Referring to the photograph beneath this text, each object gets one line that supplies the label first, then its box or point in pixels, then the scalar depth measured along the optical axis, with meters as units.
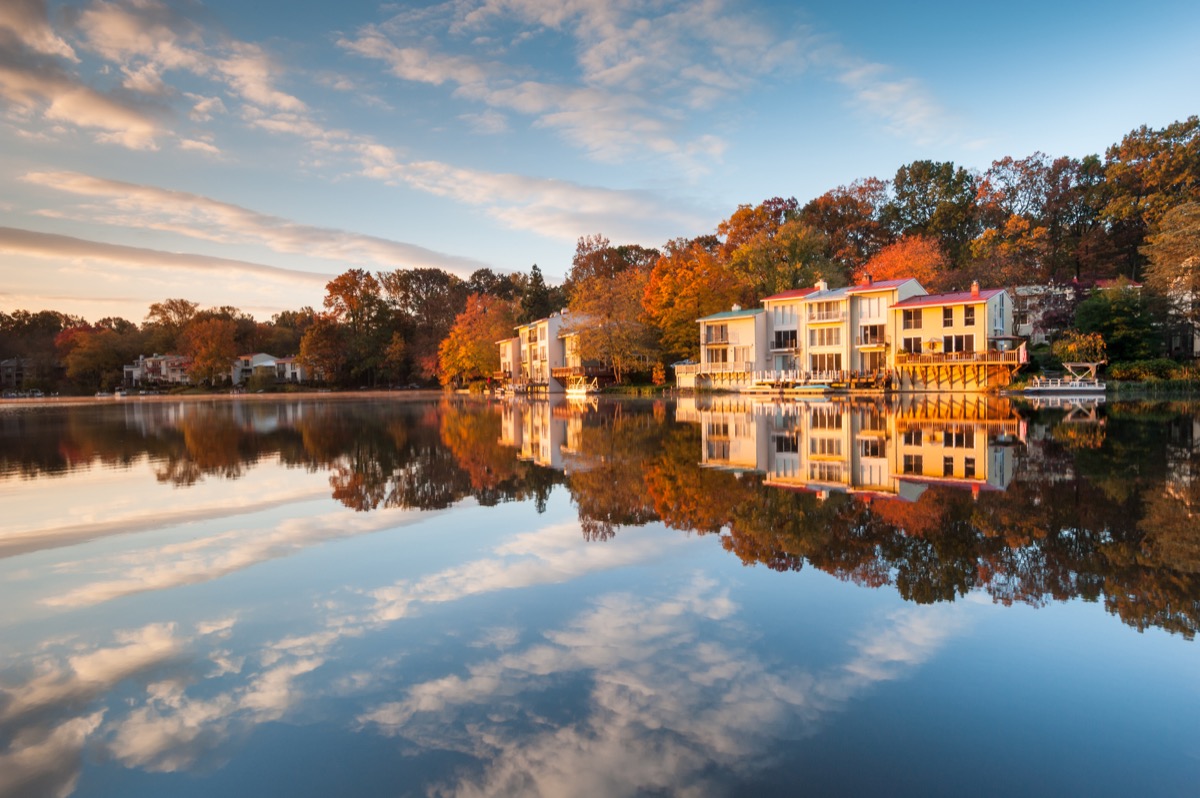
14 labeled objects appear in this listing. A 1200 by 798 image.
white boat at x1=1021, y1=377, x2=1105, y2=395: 34.38
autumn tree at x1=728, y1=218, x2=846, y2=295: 55.03
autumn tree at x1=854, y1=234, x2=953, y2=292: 50.97
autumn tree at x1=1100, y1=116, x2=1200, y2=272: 51.53
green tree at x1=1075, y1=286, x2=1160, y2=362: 38.62
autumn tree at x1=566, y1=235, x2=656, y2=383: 53.84
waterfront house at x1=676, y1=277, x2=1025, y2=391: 41.25
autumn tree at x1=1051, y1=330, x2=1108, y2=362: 37.66
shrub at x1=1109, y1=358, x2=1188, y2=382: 36.84
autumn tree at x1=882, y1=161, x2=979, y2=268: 64.62
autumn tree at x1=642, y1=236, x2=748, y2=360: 54.09
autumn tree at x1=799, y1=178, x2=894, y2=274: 66.56
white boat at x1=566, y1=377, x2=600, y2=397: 54.11
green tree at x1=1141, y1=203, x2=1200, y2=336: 39.09
